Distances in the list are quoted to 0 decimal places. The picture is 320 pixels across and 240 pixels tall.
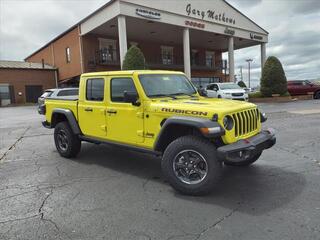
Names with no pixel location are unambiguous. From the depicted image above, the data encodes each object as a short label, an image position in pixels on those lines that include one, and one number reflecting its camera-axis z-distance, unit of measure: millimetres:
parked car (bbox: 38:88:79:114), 10016
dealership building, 19174
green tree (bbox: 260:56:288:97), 18523
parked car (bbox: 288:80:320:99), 21283
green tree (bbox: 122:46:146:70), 16912
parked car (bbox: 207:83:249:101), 16746
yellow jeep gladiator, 3368
